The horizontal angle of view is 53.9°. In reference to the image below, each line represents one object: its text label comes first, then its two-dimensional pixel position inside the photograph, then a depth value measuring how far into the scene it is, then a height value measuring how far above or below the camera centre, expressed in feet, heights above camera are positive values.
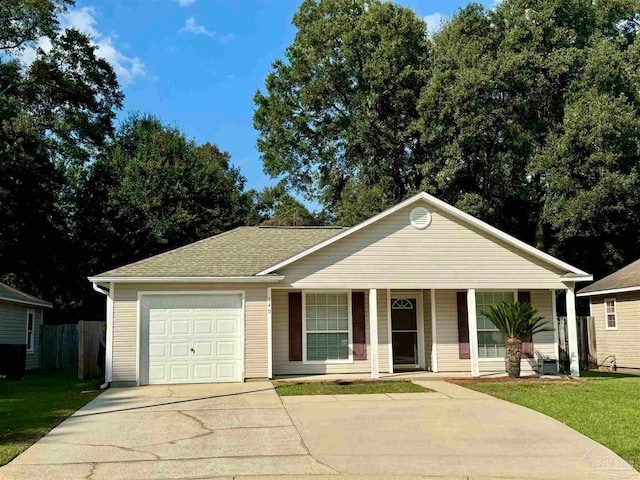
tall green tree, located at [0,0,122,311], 89.92 +27.90
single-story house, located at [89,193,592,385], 51.44 +1.35
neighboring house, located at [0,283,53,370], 67.51 +0.11
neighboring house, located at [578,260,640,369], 67.31 -0.20
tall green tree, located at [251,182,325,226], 115.75 +20.99
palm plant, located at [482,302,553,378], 51.37 -0.85
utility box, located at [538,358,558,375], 55.52 -4.56
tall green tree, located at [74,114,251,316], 101.09 +19.03
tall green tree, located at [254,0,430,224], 103.65 +36.19
